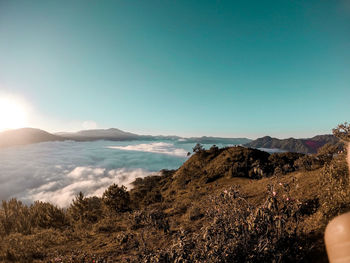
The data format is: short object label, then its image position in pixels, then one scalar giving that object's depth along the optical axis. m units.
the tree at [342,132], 8.04
